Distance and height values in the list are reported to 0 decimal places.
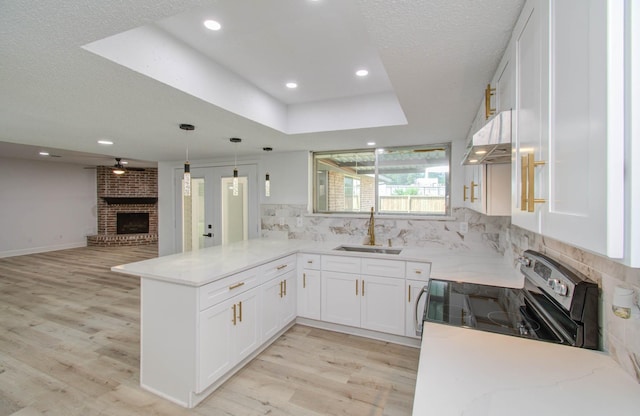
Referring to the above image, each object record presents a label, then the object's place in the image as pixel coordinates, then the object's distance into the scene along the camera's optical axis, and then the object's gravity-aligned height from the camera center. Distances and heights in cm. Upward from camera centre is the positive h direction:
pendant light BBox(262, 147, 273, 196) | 340 +24
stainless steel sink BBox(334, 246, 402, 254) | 346 -53
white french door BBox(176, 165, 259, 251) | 451 -6
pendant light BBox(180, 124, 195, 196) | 236 +19
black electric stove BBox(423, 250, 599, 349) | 112 -54
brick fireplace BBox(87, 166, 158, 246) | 865 -9
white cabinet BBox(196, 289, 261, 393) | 209 -104
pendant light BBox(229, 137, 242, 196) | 295 +74
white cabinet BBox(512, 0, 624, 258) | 52 +19
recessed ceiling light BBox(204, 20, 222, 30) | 166 +104
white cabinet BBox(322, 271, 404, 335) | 297 -102
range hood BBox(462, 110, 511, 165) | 122 +29
